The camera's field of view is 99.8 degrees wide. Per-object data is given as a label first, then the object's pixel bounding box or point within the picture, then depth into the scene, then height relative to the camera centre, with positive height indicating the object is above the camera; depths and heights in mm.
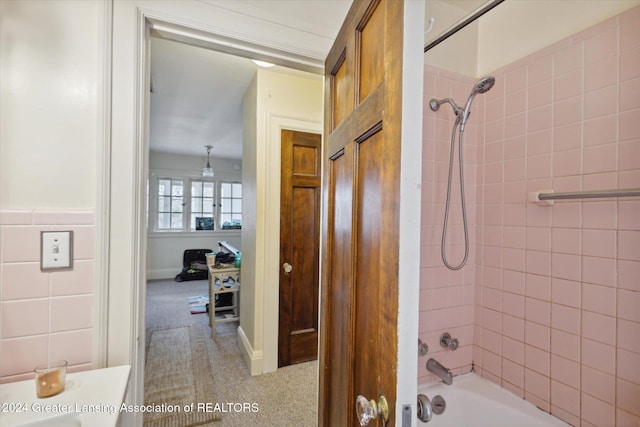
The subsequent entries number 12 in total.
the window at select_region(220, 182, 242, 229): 6531 +176
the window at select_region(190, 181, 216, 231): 6215 +141
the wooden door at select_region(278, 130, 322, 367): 2449 -309
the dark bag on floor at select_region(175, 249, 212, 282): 5723 -1167
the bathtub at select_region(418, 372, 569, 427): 1375 -1023
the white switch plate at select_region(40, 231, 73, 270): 896 -134
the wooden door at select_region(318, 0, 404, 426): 627 +6
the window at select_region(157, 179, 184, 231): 5910 +164
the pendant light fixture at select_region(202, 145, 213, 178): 5153 +785
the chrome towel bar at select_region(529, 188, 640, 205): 1050 +97
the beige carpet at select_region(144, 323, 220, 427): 1833 -1402
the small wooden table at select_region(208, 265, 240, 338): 3042 -871
